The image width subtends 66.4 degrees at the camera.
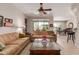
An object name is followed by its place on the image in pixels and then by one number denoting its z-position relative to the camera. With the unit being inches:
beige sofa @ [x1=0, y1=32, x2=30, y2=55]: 46.3
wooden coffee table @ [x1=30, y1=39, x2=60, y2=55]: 50.0
